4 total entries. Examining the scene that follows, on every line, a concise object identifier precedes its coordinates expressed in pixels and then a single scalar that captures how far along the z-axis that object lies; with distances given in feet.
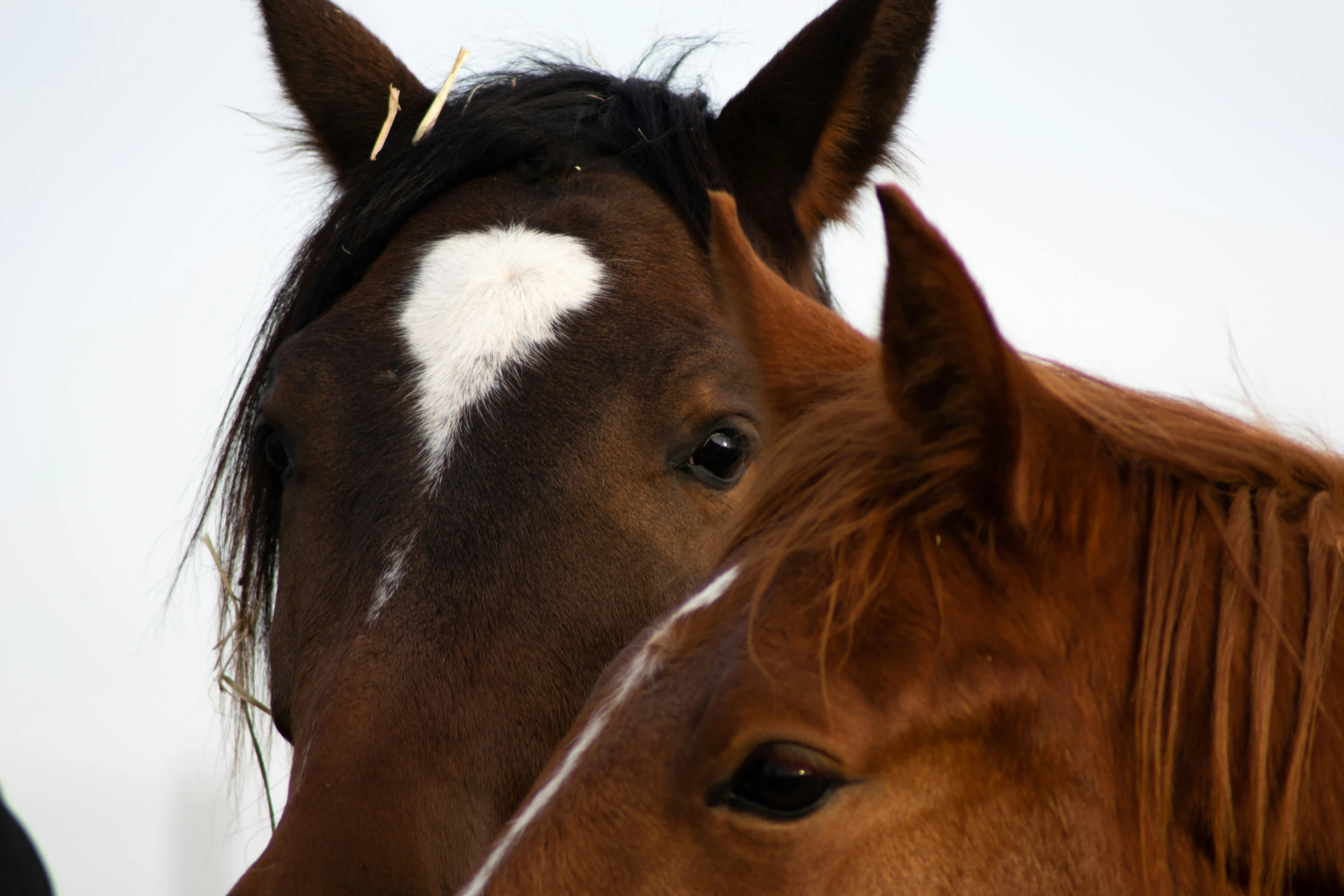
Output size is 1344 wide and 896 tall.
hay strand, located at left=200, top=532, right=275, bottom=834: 21.98
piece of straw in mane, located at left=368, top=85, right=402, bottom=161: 22.81
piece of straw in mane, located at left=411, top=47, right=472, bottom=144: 22.80
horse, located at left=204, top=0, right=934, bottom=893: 15.07
